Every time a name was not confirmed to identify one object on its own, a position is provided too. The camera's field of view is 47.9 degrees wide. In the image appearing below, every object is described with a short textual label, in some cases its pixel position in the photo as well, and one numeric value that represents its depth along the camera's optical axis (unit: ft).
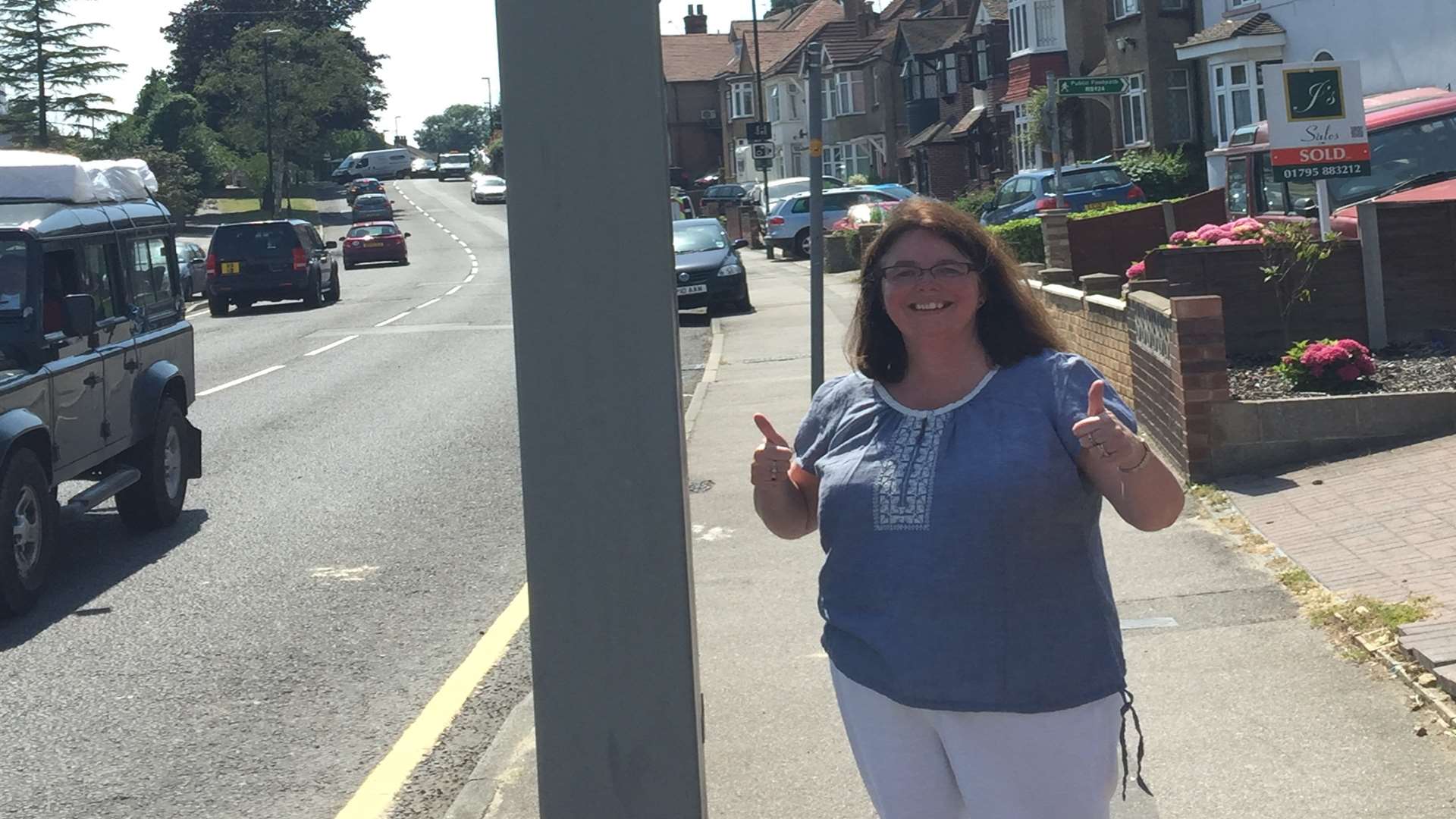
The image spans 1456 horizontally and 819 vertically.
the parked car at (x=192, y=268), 113.91
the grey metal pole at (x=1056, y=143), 69.63
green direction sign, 59.31
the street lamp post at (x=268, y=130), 223.61
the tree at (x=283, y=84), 244.22
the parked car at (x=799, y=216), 125.39
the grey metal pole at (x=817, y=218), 26.99
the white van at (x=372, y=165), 330.54
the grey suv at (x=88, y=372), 25.34
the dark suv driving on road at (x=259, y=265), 100.42
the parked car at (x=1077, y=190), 92.53
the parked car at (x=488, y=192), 277.64
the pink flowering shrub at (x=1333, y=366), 30.01
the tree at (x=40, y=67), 208.54
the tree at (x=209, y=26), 299.99
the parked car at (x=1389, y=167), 47.01
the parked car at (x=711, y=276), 78.54
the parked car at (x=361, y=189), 280.51
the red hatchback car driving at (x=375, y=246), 160.04
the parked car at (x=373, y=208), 214.28
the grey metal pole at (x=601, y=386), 9.21
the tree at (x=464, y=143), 646.78
